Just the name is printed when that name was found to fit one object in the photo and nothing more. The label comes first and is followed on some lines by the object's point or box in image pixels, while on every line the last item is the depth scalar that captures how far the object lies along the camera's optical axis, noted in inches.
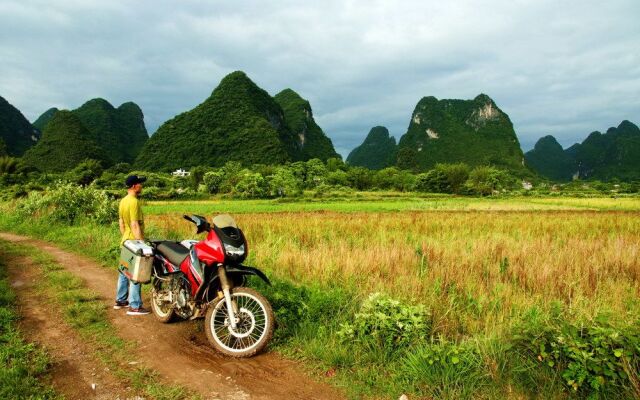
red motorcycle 159.9
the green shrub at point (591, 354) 118.7
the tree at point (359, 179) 3175.7
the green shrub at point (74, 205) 568.7
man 213.2
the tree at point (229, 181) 2214.6
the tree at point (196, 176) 2505.0
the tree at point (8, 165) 2096.5
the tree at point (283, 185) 2100.1
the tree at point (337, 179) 2984.7
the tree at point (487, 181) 2810.0
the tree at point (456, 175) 3014.3
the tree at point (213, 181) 2214.9
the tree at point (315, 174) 2842.0
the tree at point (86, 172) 2253.2
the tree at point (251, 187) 1977.1
